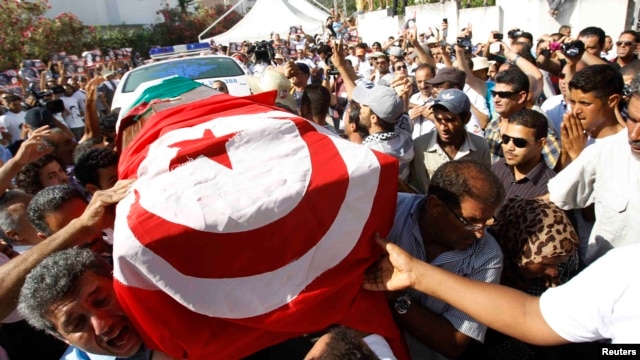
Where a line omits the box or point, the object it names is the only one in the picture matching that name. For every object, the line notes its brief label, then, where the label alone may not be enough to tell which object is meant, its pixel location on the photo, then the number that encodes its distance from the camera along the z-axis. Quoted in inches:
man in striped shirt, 60.1
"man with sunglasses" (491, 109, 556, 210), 95.8
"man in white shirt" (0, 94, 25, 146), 222.5
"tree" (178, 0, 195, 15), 1235.2
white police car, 231.5
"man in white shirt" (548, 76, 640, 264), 76.2
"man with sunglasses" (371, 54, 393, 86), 233.0
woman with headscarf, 62.3
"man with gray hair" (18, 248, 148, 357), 53.9
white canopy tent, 729.5
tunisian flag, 50.8
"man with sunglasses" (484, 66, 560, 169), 121.4
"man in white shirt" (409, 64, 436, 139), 121.6
